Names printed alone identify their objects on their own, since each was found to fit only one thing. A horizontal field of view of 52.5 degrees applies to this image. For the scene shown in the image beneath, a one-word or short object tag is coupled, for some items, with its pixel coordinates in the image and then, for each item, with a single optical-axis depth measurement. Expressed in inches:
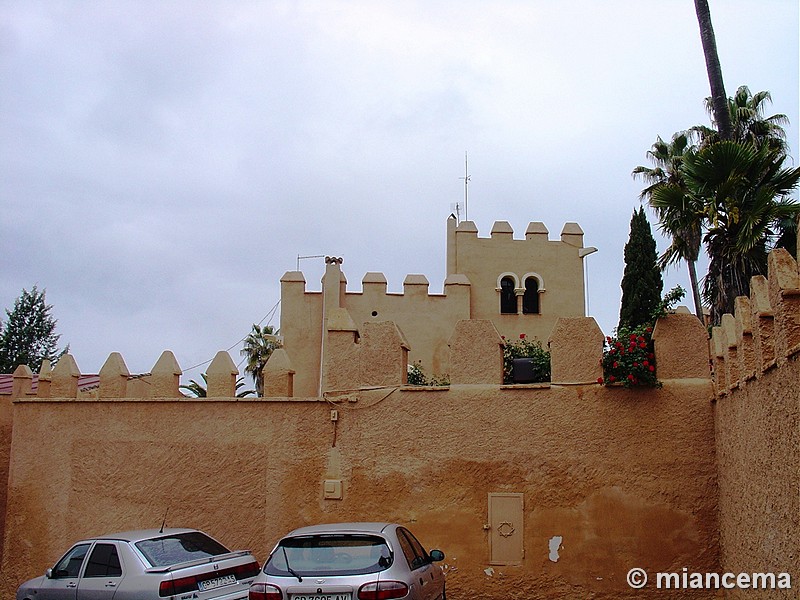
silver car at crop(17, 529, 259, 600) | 340.8
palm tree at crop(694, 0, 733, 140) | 539.8
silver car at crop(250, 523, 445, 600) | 289.9
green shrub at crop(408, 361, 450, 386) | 523.8
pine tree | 1700.5
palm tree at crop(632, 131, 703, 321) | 497.0
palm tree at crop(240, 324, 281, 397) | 1390.3
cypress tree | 850.1
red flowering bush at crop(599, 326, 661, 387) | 434.9
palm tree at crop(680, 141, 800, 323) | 472.1
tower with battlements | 1101.7
